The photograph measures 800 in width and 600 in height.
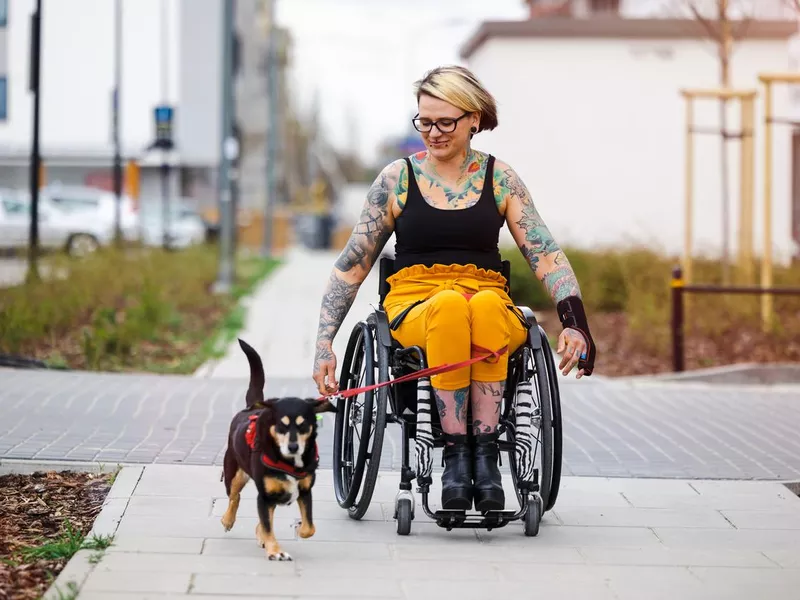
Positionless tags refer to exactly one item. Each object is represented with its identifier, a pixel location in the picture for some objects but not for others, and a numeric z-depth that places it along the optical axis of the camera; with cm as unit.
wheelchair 510
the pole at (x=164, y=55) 5241
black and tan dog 450
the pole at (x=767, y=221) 1251
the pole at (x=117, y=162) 2677
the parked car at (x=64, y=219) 3113
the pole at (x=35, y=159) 1434
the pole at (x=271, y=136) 3678
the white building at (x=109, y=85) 5275
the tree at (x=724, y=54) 1442
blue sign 2447
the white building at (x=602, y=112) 2205
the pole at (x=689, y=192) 1351
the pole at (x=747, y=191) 1377
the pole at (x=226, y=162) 2063
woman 508
